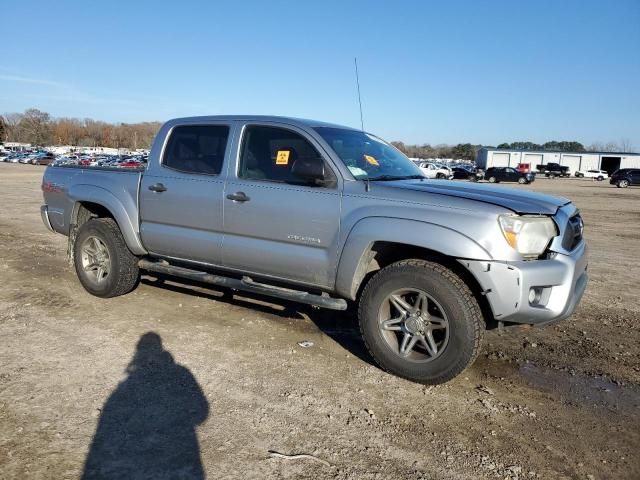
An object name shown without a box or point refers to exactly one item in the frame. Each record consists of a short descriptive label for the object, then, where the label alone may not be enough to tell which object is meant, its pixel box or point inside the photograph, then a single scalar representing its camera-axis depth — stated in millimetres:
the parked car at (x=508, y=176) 48344
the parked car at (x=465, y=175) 51656
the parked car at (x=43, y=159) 70938
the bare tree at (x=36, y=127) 149625
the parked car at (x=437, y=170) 48219
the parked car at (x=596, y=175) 66625
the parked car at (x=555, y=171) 71188
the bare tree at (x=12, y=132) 161725
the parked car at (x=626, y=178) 45281
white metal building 90625
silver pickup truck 3604
